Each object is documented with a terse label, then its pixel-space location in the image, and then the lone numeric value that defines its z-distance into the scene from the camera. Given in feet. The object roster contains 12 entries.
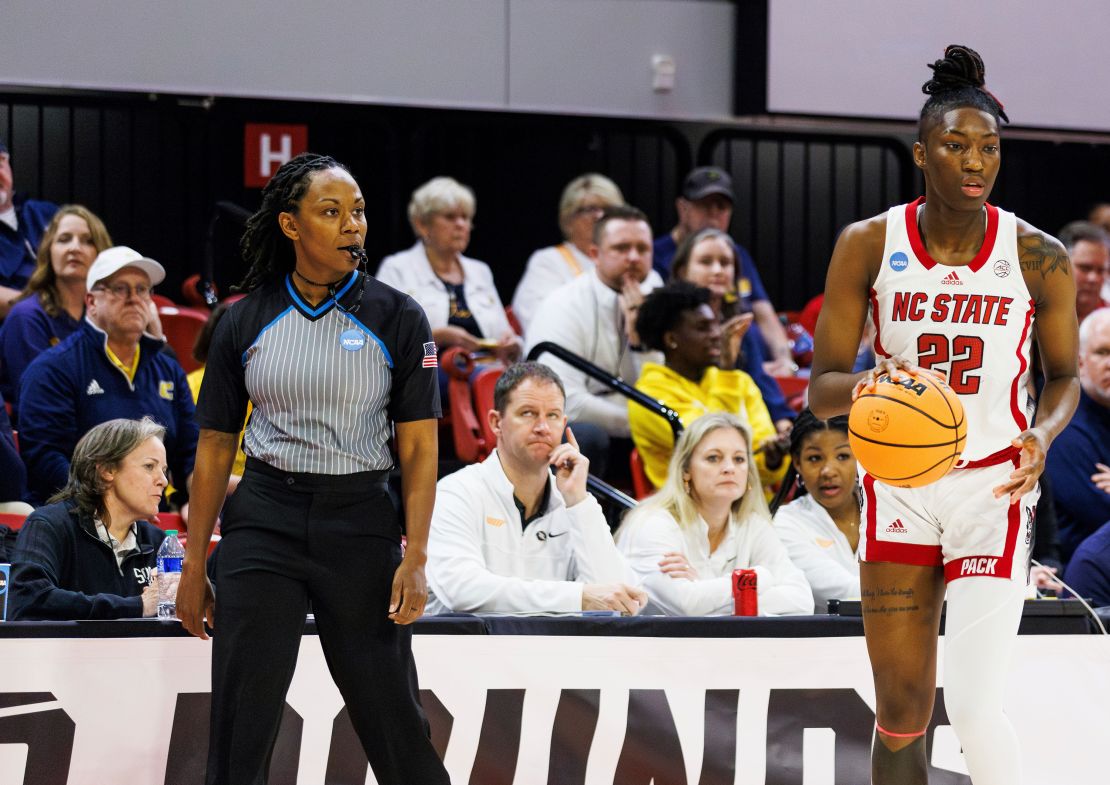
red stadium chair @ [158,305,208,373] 50.88
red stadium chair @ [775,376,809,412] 53.93
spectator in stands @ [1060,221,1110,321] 53.26
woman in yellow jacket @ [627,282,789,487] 44.19
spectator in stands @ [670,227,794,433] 48.80
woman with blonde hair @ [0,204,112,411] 41.70
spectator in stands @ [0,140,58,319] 47.16
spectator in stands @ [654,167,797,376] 55.11
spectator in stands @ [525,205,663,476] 46.91
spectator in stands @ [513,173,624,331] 54.49
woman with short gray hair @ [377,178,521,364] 50.29
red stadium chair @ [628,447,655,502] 44.73
